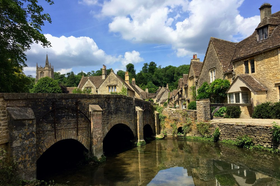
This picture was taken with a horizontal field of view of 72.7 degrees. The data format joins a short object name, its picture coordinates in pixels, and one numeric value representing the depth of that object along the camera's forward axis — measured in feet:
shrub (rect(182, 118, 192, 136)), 65.44
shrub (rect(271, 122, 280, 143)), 39.11
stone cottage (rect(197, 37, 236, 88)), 79.51
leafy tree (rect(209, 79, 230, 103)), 74.79
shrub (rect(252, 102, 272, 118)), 54.16
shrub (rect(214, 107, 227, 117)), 67.85
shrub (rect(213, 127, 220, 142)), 55.88
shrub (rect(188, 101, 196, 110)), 90.76
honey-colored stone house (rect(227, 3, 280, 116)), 58.80
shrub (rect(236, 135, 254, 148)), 45.87
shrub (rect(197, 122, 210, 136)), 60.10
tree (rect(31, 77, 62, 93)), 108.11
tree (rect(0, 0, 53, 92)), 31.73
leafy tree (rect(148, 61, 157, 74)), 397.80
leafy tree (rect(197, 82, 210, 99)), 81.79
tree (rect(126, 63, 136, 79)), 378.12
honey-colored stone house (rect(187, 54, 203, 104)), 104.37
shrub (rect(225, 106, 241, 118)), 63.72
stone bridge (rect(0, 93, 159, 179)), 23.91
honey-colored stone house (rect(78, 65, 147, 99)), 123.85
